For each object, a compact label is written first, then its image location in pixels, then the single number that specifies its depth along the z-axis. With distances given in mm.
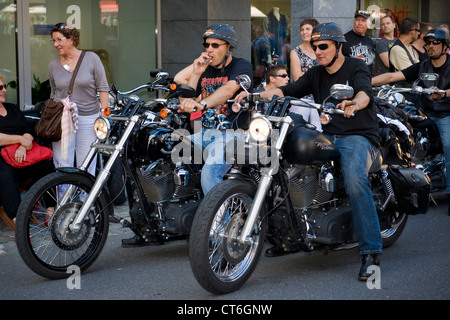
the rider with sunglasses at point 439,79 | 12770
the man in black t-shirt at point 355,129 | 8866
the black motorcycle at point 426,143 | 12975
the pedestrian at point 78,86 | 11895
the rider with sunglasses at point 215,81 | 9511
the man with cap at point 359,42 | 14255
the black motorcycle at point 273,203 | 8045
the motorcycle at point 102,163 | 11225
